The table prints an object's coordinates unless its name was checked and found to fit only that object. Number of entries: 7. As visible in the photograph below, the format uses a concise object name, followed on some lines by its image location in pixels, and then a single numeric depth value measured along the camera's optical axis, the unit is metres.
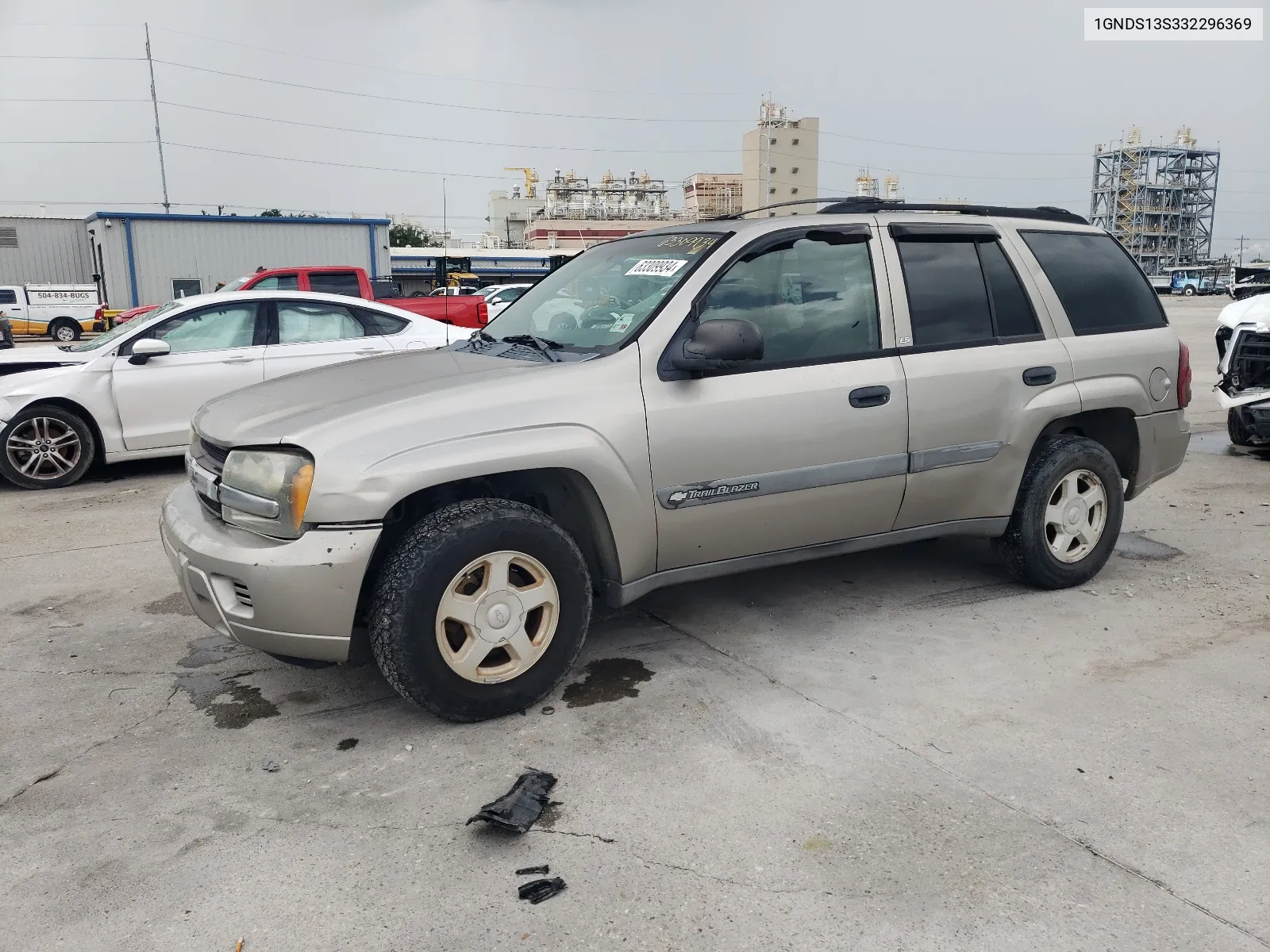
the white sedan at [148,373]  7.65
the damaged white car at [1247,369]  7.93
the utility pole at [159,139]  48.06
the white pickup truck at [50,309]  29.36
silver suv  3.24
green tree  106.56
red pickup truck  14.25
